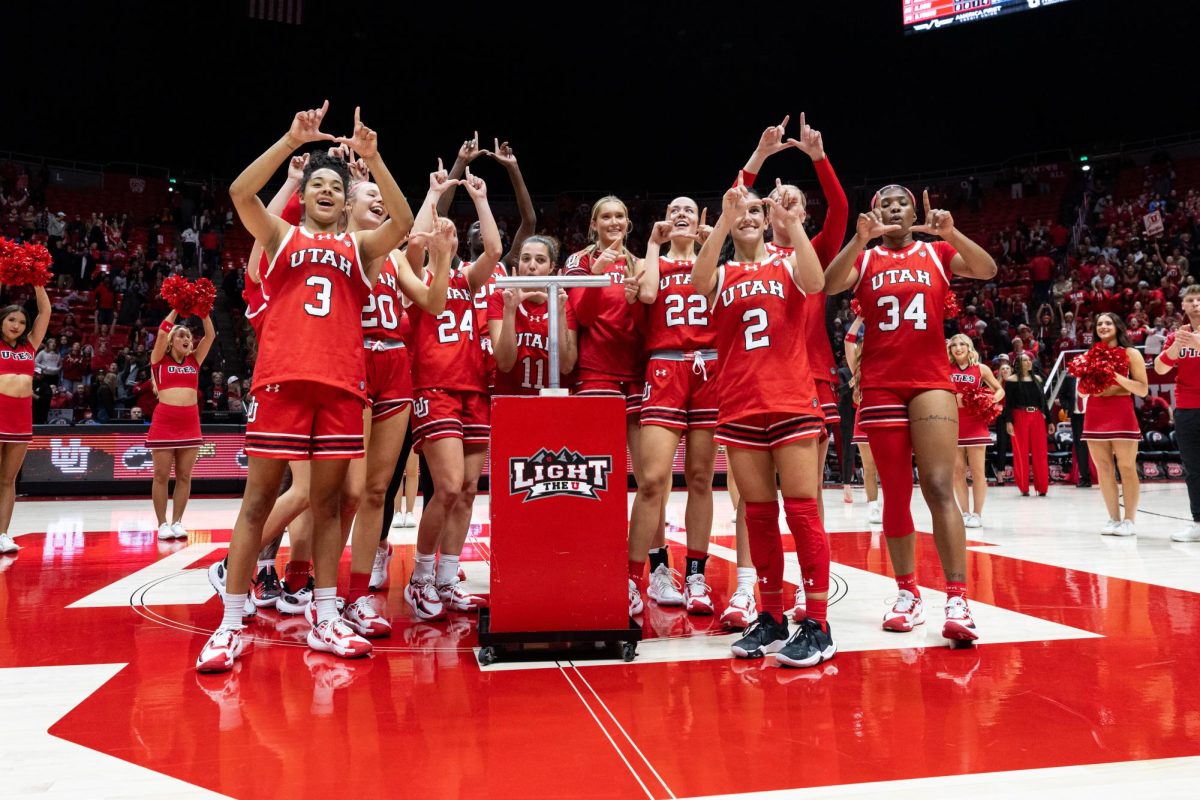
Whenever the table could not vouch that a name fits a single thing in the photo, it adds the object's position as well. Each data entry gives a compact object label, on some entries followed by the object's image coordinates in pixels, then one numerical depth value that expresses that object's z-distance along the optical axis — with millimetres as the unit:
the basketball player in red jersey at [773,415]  3426
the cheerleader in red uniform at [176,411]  7453
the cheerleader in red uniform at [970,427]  8078
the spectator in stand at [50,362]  14398
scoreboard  17203
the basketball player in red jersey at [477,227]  4754
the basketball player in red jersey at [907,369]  3785
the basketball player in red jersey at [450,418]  4277
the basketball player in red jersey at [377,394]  4070
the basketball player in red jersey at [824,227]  3895
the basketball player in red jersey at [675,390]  4180
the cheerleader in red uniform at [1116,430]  7406
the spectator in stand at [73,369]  14516
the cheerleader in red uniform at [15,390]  6699
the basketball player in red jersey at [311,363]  3389
